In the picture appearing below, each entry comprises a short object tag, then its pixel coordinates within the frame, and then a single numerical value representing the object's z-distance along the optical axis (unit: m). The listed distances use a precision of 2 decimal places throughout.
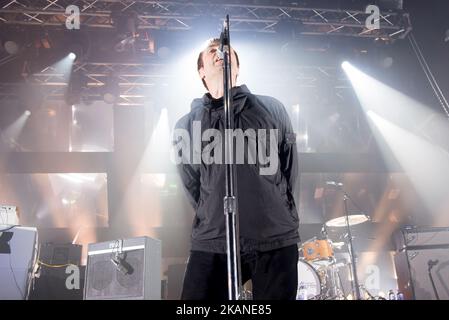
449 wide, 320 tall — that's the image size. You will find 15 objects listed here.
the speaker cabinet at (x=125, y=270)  4.59
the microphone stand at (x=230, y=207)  1.70
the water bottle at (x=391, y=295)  7.13
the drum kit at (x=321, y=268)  6.53
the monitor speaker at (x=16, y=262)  4.85
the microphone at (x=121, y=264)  4.63
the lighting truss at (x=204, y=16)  7.18
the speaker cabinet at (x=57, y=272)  6.12
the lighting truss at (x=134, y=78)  8.30
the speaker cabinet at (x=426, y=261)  6.40
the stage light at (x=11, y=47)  7.51
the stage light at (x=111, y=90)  8.57
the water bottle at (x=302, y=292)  6.41
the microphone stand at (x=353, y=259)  6.00
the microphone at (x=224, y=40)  2.10
